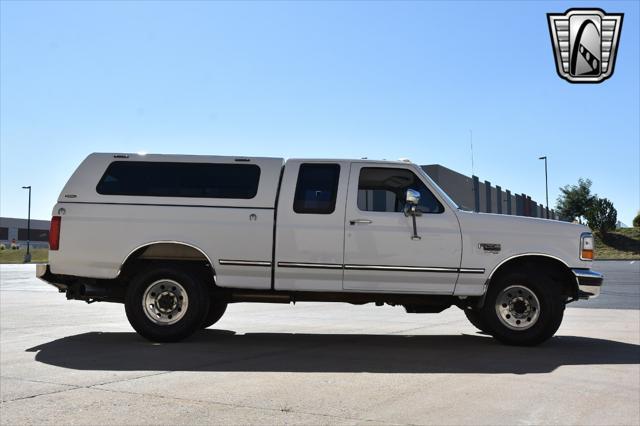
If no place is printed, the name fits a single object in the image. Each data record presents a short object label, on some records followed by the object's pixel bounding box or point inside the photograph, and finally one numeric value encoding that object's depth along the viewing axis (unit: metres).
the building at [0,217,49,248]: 111.49
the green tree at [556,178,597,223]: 73.00
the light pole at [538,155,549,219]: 60.47
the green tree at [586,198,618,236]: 69.12
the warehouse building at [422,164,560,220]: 25.56
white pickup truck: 7.77
